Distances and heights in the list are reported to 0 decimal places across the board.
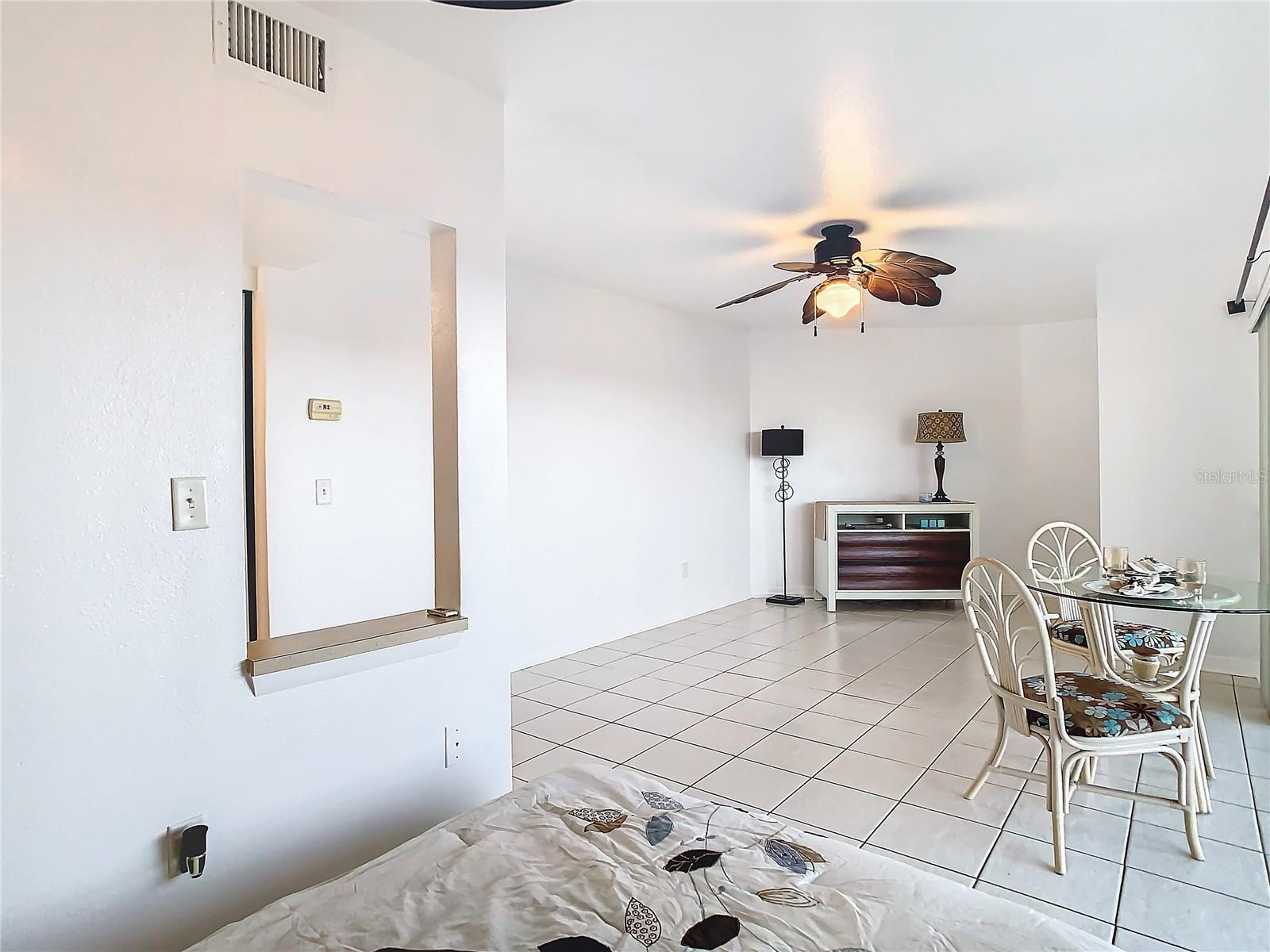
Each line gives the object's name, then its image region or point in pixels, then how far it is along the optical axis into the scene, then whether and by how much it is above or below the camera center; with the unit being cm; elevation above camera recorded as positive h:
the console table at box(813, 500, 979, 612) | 611 -69
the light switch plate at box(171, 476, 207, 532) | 162 -5
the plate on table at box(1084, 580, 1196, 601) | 250 -43
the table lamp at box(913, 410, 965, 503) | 626 +36
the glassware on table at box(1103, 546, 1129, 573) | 290 -36
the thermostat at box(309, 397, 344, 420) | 330 +31
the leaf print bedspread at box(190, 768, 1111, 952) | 115 -71
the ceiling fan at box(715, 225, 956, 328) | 344 +93
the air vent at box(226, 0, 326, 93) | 175 +105
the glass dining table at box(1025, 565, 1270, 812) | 239 -58
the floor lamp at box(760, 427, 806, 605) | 640 +22
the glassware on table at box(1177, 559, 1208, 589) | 267 -39
